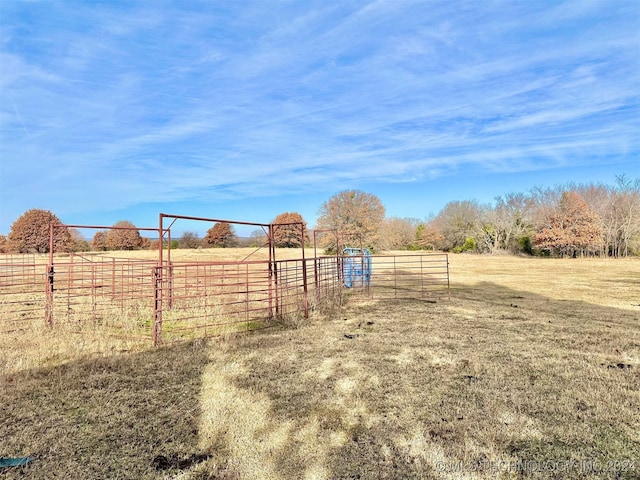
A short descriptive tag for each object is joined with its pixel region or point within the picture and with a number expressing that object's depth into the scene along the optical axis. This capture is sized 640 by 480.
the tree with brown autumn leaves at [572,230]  33.84
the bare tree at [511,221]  40.81
